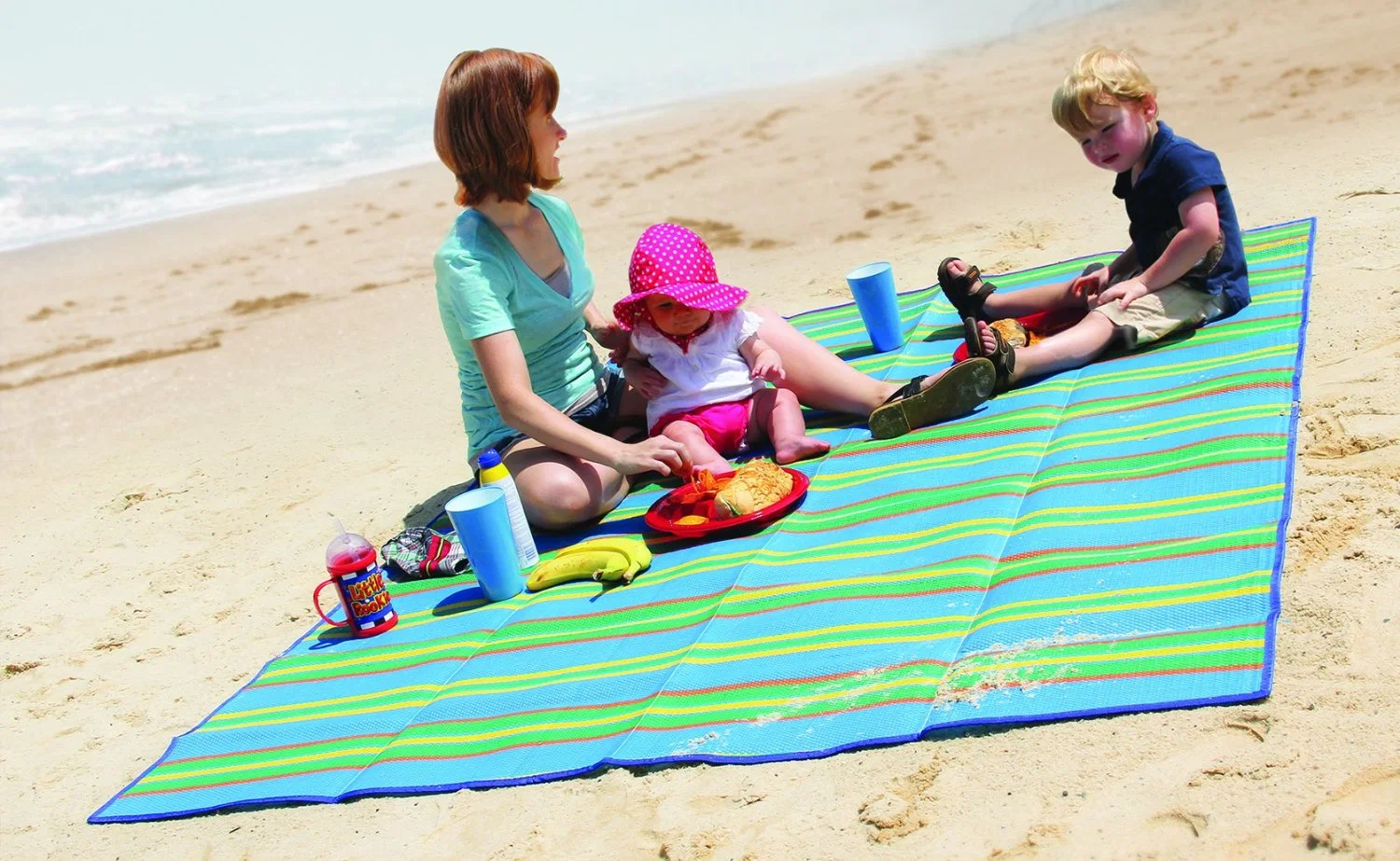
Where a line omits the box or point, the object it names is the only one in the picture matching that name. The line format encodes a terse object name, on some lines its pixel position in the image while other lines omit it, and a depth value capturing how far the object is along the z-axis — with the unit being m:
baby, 4.05
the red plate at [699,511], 3.69
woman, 3.82
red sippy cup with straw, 3.63
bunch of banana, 3.63
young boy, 4.16
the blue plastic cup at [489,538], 3.60
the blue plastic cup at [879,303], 4.85
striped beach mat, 2.66
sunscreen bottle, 3.70
